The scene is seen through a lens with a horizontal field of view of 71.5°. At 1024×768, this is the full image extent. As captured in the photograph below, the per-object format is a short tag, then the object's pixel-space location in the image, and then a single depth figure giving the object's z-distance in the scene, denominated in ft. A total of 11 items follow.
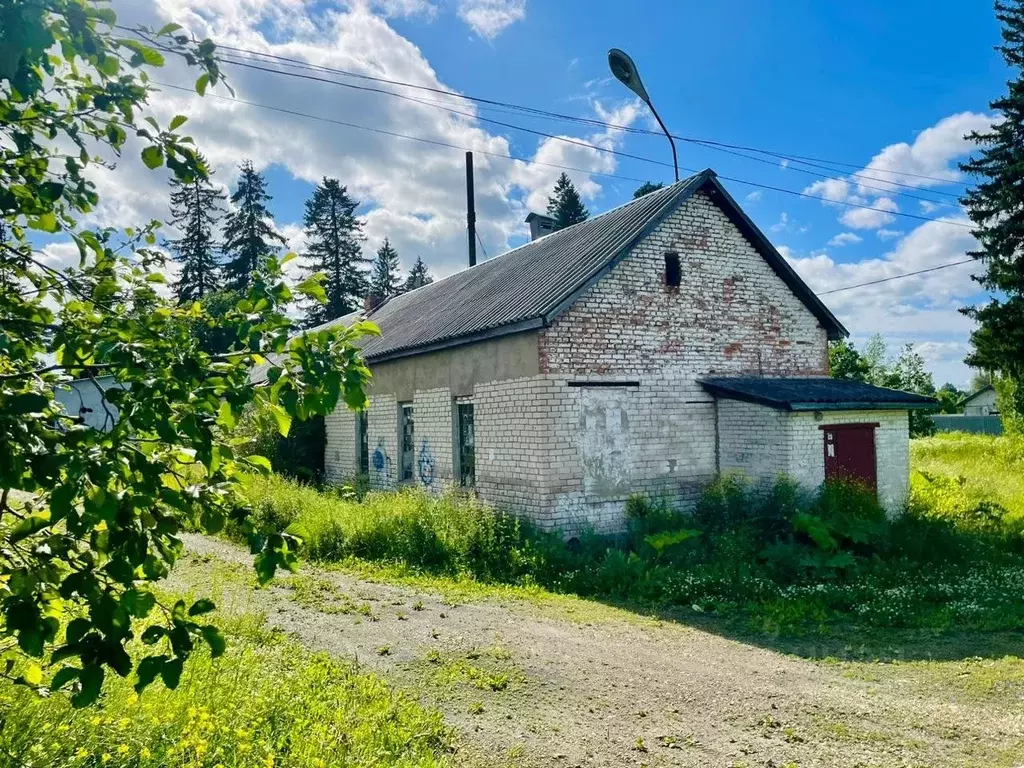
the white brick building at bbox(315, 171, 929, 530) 36.96
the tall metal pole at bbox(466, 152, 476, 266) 94.17
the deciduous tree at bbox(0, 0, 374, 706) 6.09
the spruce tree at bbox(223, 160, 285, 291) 151.53
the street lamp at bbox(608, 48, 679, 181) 47.03
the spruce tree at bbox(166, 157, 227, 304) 148.97
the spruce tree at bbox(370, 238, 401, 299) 207.21
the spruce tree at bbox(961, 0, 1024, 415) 78.12
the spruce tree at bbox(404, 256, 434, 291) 223.10
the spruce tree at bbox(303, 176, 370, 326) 165.37
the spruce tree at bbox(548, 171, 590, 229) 159.84
